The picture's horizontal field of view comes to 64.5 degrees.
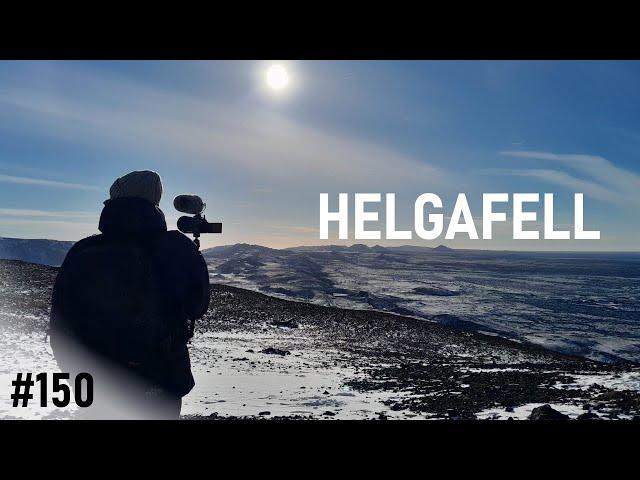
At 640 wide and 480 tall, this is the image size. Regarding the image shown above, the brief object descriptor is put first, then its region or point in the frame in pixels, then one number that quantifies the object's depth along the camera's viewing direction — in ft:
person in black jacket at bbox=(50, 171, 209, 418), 9.33
